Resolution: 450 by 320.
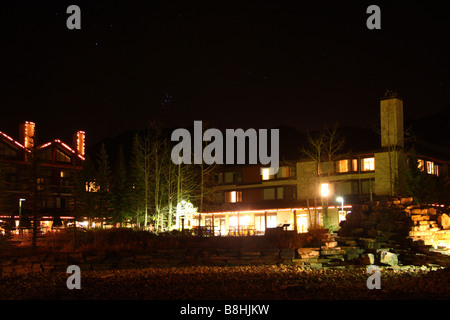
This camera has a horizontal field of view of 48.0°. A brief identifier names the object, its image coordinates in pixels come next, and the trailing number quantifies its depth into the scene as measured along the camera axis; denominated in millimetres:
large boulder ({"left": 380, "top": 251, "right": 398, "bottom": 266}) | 26109
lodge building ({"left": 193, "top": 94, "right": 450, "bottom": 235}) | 44562
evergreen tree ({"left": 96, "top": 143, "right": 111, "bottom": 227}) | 47472
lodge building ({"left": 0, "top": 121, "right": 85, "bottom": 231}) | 56812
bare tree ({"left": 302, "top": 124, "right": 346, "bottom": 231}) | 41319
